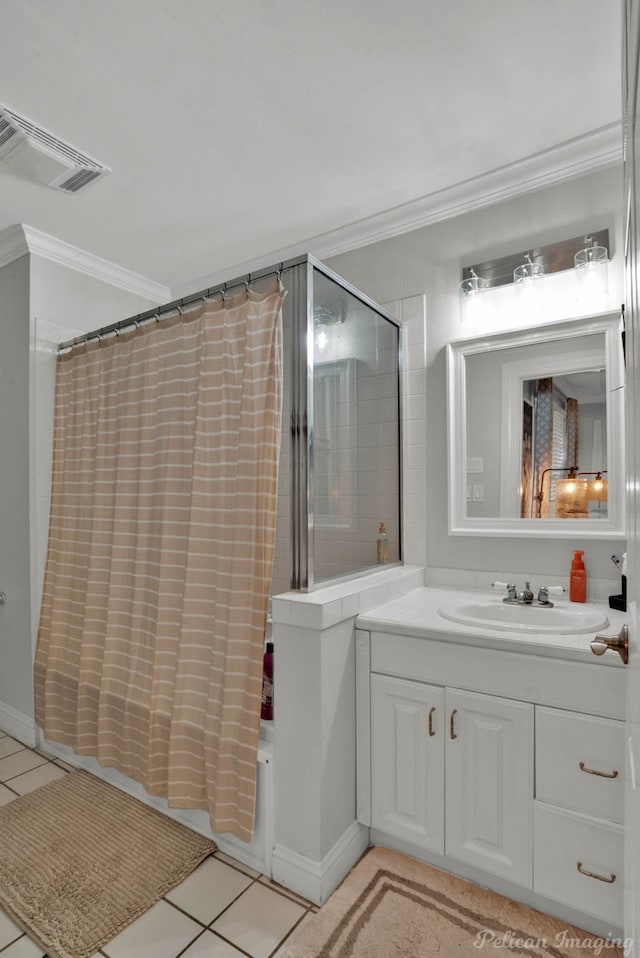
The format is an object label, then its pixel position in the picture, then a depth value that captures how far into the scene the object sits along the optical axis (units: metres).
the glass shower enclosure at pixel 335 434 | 1.76
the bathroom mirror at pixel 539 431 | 1.94
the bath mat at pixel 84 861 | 1.55
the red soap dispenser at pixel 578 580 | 1.94
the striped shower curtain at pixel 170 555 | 1.74
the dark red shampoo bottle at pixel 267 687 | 1.83
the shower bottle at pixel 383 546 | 2.27
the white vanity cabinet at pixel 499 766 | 1.42
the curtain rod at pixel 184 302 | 1.81
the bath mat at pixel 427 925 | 1.43
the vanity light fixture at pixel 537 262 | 1.97
